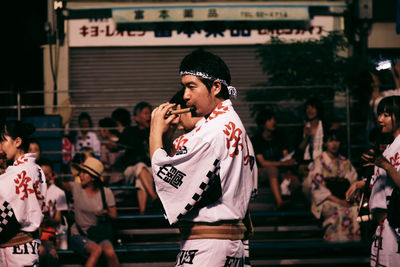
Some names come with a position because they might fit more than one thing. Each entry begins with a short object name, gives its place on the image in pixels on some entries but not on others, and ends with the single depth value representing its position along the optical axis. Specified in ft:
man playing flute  13.48
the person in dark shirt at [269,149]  31.01
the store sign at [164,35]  47.63
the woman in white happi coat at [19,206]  18.07
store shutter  48.19
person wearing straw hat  27.58
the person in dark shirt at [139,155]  30.81
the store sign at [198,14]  46.78
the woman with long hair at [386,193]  18.75
